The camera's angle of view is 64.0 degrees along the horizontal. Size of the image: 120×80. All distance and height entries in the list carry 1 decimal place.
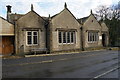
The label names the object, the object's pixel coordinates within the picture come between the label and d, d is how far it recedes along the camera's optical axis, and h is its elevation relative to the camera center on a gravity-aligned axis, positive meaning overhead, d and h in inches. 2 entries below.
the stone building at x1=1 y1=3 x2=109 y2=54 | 521.9 +51.9
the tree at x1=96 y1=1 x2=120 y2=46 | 949.0 +201.3
